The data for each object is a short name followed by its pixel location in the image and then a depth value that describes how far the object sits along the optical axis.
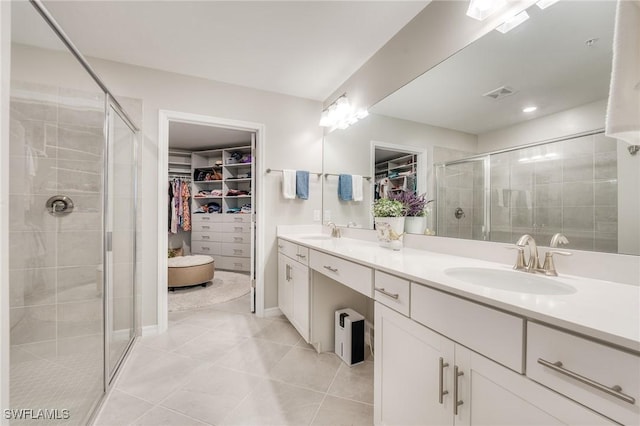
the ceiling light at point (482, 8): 1.20
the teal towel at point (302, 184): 2.72
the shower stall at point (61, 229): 1.09
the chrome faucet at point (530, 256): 1.01
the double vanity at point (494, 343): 0.53
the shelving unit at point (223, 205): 4.61
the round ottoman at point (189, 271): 3.32
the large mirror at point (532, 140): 0.92
